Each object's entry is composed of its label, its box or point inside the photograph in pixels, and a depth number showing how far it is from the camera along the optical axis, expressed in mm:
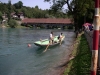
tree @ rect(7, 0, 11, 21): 94726
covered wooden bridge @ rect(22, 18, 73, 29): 86422
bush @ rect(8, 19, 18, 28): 82221
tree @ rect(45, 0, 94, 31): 27063
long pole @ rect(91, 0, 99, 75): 2337
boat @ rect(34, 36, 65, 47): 17259
